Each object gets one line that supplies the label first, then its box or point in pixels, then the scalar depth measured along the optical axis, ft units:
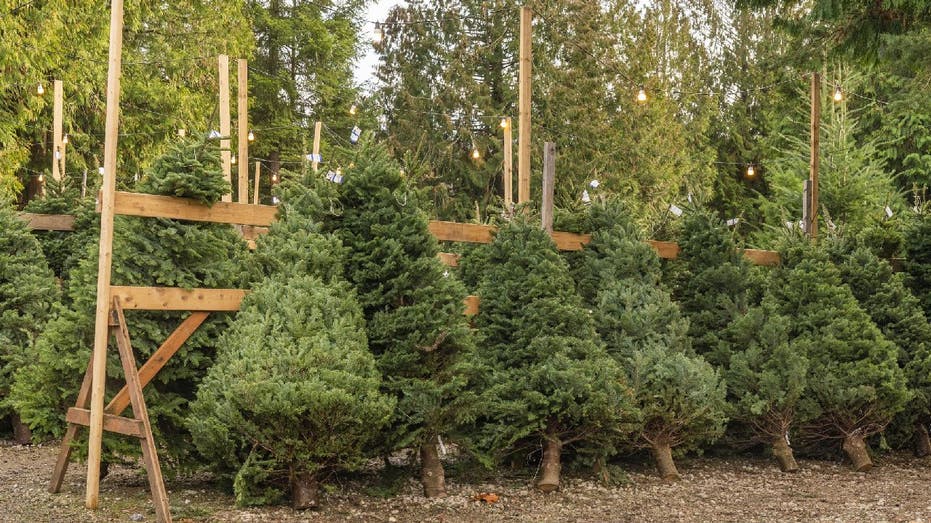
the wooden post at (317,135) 48.95
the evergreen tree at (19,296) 26.23
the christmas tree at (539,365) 22.33
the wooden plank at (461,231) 23.75
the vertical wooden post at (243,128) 36.76
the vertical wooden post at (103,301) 18.89
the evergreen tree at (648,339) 24.41
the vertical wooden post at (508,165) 34.05
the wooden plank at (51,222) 28.66
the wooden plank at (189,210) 19.25
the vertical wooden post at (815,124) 37.42
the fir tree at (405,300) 20.59
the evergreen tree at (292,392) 18.11
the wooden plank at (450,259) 26.80
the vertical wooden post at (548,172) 27.12
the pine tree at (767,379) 26.55
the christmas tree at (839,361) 27.27
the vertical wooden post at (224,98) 31.48
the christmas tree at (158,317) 20.15
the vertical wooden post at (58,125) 38.95
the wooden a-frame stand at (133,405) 18.12
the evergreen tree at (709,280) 28.25
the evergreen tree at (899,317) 29.27
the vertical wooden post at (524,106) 28.86
